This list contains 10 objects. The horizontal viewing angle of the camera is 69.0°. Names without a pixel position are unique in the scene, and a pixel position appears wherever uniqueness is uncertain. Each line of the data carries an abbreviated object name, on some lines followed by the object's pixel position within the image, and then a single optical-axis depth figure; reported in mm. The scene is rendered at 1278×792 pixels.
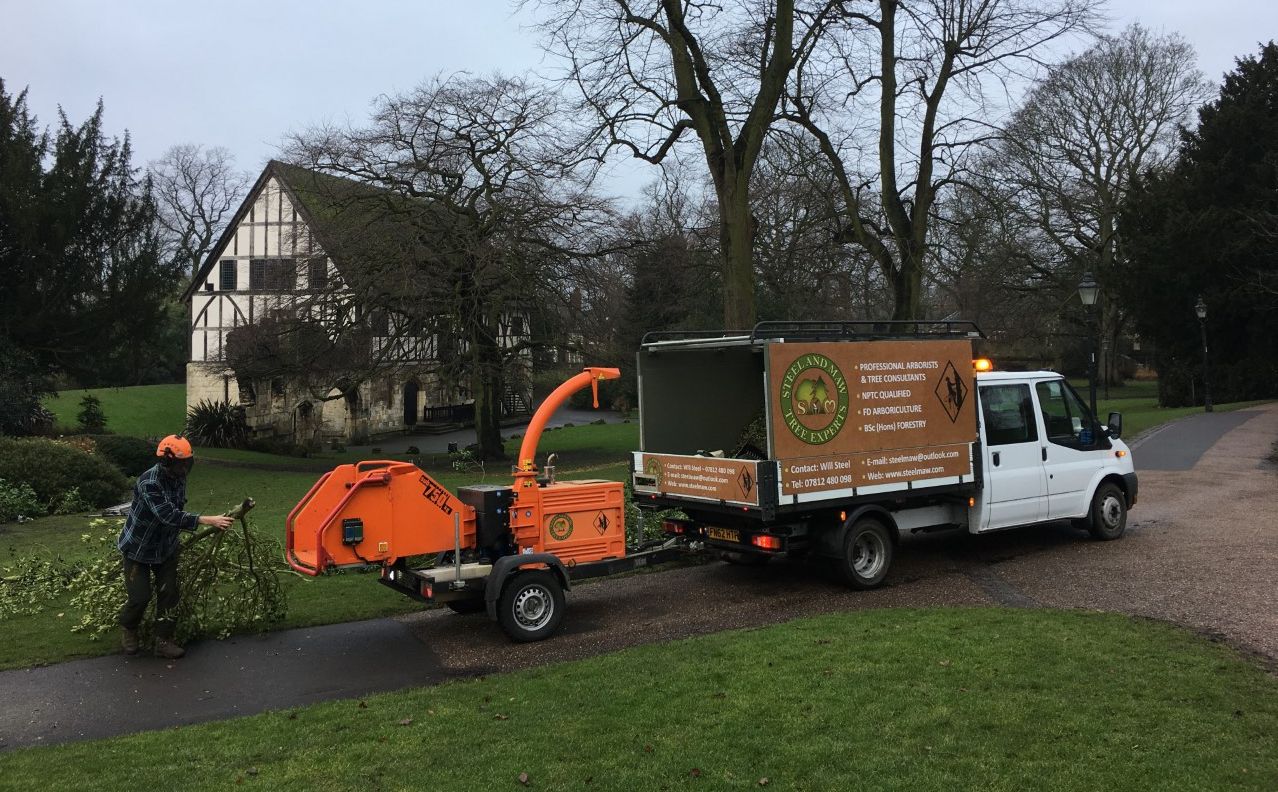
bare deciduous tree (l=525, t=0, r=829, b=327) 14641
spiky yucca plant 37531
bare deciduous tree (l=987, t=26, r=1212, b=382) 37625
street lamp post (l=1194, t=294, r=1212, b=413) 31367
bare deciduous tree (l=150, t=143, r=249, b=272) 56375
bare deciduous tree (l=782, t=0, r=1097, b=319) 17875
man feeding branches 6867
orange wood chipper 7027
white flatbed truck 8438
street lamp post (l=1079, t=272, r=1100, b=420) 19484
